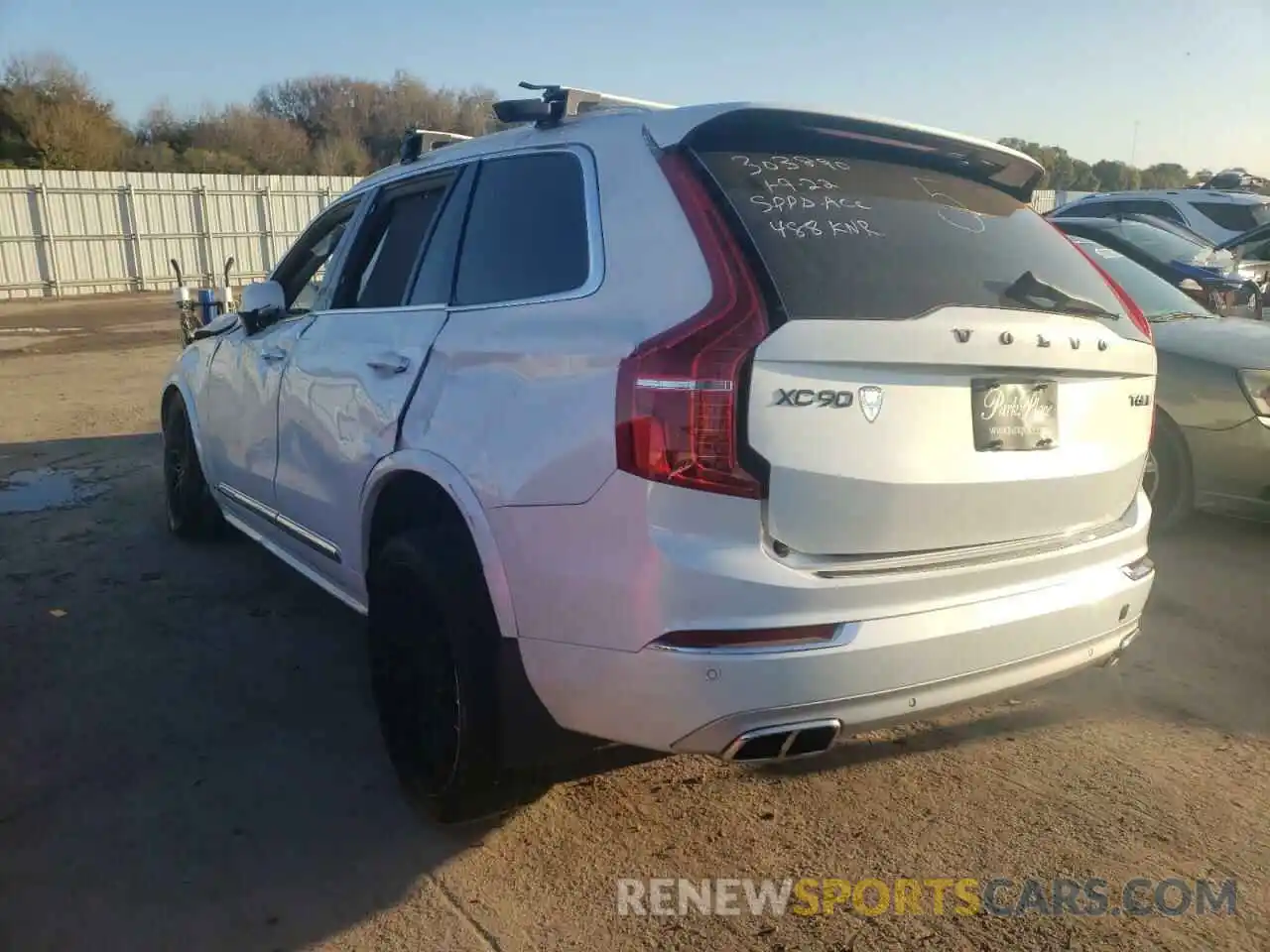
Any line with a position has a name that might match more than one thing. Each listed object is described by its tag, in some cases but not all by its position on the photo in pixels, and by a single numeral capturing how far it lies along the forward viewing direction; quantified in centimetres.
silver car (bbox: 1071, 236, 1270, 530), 518
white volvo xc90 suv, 233
